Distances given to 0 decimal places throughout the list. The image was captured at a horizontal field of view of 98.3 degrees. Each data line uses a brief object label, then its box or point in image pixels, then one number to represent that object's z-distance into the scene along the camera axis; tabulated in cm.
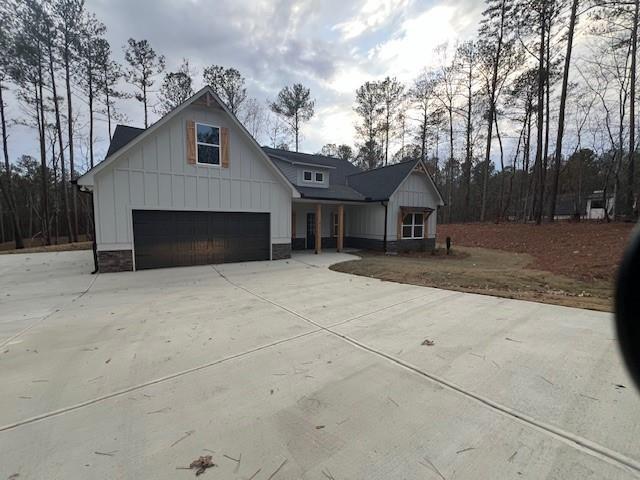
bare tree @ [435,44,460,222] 2336
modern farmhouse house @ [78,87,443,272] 857
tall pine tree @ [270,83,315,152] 2430
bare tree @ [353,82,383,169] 2625
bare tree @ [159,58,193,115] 2063
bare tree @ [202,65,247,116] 2123
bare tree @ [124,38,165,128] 1912
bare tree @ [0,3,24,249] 1467
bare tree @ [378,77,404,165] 2575
